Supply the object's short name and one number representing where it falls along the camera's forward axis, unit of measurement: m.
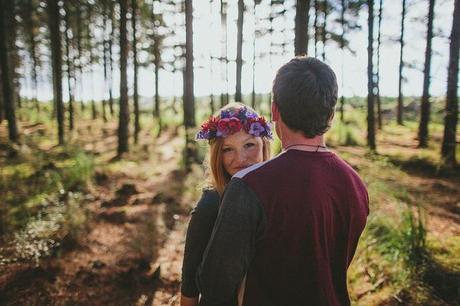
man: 1.72
